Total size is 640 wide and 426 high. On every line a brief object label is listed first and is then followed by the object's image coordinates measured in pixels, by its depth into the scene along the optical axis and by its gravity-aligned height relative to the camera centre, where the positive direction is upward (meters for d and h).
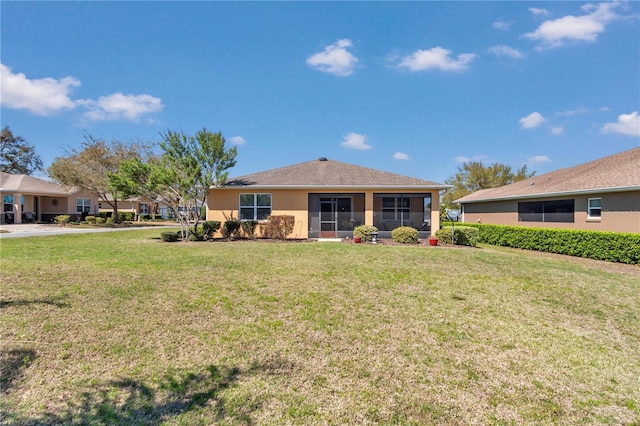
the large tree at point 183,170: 12.96 +1.84
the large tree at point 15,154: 37.59 +7.49
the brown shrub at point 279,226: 14.89 -0.65
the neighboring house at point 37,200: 25.41 +1.27
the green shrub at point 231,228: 14.84 -0.74
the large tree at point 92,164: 24.66 +4.05
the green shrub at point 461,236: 13.75 -1.06
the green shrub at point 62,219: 26.52 -0.50
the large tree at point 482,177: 37.09 +4.23
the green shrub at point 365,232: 13.72 -0.88
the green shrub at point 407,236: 13.58 -1.04
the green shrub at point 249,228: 14.93 -0.74
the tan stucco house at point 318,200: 15.06 +0.60
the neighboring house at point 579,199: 12.60 +0.66
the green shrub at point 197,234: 13.88 -0.96
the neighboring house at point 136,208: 39.63 +0.70
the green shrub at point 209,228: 14.80 -0.73
